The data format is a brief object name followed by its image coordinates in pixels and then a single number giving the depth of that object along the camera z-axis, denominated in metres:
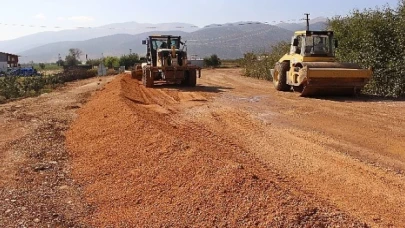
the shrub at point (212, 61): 64.06
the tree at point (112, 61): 68.79
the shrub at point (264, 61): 27.38
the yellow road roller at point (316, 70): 13.96
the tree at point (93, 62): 77.72
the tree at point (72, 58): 105.62
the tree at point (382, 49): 15.73
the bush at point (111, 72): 44.03
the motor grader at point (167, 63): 19.14
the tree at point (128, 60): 67.19
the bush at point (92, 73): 41.41
